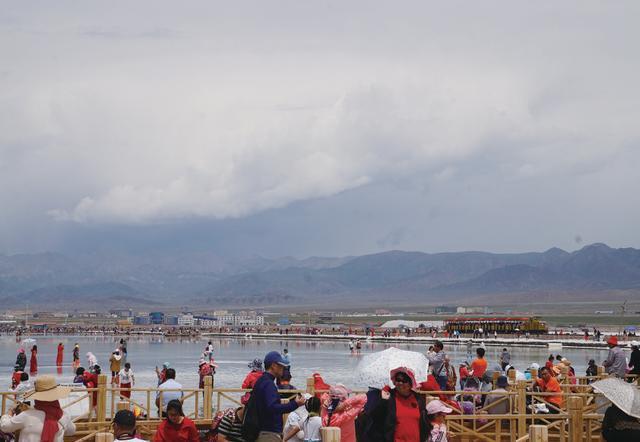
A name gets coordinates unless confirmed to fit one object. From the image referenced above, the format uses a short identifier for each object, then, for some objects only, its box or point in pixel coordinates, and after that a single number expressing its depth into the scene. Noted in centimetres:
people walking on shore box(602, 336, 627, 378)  1783
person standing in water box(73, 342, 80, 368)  3778
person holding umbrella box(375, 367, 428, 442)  984
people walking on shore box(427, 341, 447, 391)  1972
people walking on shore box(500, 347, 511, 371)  2611
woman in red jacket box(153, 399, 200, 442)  1065
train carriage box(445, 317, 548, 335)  10731
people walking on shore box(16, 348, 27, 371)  3349
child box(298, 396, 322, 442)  1140
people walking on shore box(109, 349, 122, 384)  2795
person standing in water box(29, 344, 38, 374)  4109
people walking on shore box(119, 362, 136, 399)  2458
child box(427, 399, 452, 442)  1045
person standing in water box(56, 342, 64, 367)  4720
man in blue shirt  1027
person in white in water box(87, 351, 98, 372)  2823
